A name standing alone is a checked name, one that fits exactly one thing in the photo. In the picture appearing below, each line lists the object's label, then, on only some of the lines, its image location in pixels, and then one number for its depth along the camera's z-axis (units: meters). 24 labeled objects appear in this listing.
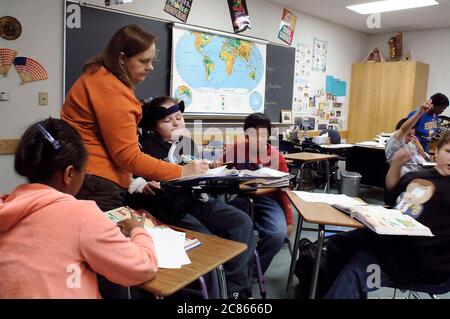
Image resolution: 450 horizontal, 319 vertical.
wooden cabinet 6.68
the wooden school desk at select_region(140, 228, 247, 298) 1.06
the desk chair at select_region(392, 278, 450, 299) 1.60
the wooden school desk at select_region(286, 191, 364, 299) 1.64
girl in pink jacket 0.91
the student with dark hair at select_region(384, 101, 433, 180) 3.68
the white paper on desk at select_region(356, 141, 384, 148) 5.31
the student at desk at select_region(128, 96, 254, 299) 1.74
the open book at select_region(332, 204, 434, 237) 1.50
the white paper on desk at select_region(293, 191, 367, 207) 1.95
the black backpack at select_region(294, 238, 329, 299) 2.40
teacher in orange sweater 1.43
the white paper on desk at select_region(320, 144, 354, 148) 5.20
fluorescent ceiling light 5.27
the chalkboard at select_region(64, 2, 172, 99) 3.42
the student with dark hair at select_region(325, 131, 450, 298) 1.62
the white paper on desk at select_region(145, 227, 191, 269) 1.20
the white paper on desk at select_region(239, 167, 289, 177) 1.70
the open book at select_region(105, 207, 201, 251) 1.37
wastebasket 5.05
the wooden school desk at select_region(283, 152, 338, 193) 4.34
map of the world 4.35
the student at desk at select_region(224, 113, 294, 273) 2.47
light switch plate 3.26
